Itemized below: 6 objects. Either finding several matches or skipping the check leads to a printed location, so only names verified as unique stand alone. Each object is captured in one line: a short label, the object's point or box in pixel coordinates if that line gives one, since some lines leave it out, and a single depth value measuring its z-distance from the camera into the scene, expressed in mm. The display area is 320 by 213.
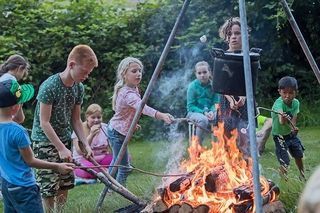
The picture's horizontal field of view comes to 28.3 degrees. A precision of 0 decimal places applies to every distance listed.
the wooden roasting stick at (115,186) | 4785
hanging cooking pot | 4332
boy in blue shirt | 4105
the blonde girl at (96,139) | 7594
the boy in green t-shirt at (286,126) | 6551
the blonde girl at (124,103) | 6152
